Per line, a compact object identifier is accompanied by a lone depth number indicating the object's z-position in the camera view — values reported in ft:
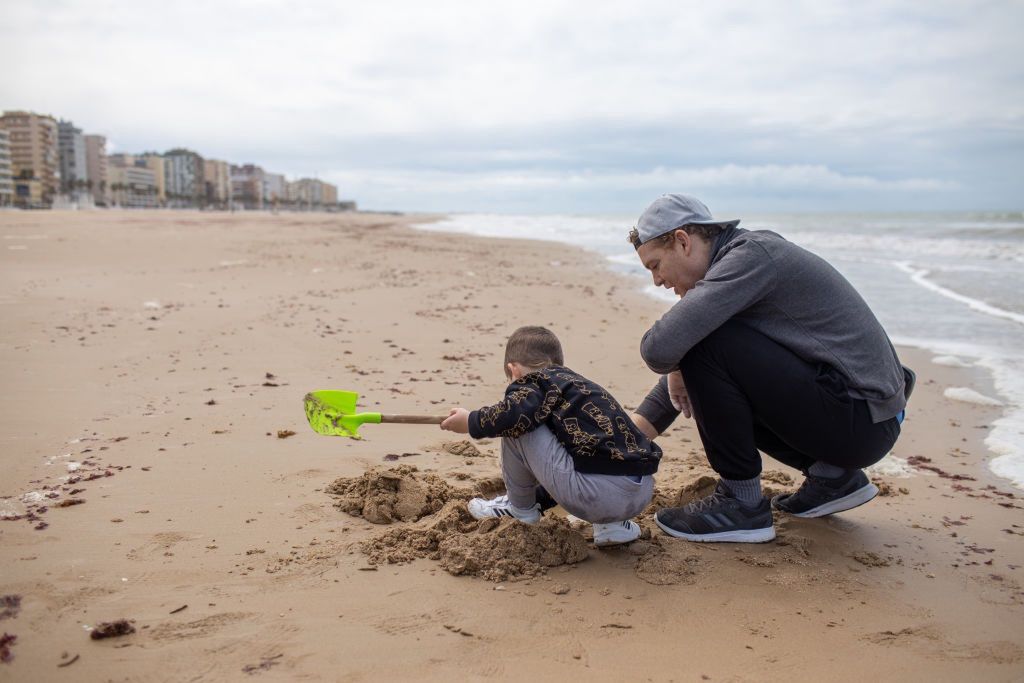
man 7.59
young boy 7.53
